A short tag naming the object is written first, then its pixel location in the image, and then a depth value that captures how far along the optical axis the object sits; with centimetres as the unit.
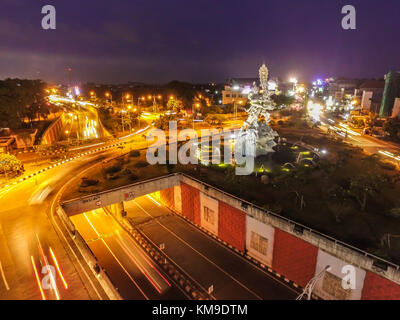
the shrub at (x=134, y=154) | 3812
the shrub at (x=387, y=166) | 3319
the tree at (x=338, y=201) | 2111
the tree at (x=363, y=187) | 2339
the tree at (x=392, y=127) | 4779
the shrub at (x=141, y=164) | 3409
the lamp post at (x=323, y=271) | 1754
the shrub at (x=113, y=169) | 3196
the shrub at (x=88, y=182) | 2833
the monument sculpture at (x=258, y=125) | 3712
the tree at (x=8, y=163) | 2871
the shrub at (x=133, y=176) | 3017
